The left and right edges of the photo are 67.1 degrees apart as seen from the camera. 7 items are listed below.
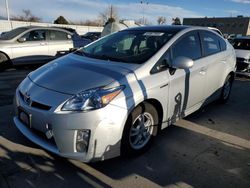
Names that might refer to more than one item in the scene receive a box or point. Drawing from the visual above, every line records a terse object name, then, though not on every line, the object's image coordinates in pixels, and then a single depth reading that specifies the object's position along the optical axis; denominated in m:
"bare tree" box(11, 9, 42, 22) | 39.23
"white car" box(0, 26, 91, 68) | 6.10
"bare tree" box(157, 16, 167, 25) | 54.52
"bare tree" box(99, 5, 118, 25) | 46.12
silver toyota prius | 1.99
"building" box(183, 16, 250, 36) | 48.72
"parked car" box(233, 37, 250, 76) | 6.75
